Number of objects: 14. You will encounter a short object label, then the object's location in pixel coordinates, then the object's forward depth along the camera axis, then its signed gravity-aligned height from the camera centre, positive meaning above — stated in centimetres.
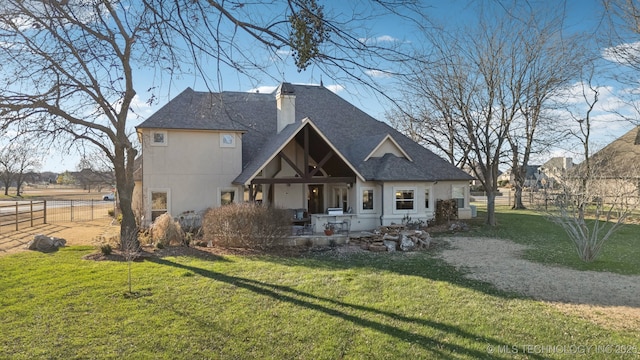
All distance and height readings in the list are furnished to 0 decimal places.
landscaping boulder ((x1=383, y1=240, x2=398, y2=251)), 1419 -202
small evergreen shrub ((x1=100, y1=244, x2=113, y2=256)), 1278 -189
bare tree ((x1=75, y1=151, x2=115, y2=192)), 3625 +189
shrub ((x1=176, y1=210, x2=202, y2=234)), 1800 -141
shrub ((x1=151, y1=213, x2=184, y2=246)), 1498 -160
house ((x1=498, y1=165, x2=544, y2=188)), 7269 +280
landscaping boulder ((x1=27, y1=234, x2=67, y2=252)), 1396 -185
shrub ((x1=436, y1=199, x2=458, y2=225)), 2136 -121
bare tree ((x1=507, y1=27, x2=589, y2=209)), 2103 +649
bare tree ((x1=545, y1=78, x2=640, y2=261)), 1095 -26
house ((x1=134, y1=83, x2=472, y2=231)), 1889 +95
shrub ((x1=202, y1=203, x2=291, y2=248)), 1375 -125
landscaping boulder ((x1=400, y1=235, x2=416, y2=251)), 1434 -201
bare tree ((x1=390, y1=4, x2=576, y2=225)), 2017 +496
